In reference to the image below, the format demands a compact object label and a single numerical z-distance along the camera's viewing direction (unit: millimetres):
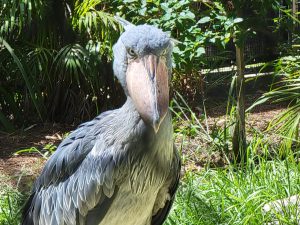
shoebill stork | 2316
